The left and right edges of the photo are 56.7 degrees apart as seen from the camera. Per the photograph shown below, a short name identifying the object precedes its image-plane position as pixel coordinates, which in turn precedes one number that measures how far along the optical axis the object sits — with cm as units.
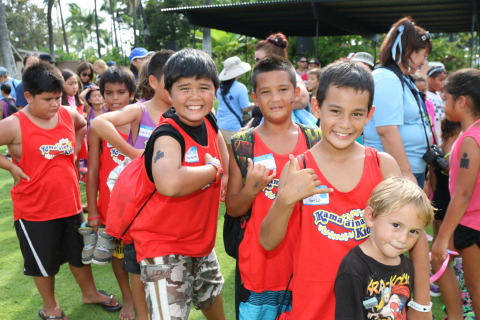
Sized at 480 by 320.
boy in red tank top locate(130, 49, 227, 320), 226
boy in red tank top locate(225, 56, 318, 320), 229
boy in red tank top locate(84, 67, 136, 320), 326
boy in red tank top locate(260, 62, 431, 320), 190
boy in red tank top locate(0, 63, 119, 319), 330
